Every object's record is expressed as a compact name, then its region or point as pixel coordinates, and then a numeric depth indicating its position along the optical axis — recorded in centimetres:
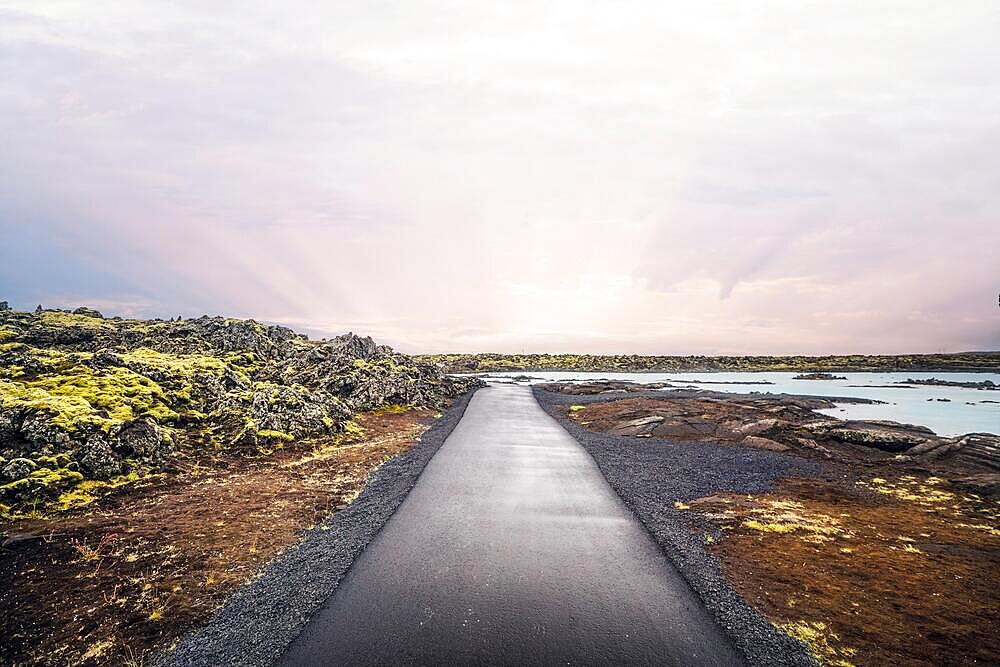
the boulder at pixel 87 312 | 4462
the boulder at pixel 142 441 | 1705
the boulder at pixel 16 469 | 1334
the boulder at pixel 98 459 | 1513
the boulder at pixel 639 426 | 2989
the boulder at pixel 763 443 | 2495
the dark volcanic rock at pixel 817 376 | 12441
